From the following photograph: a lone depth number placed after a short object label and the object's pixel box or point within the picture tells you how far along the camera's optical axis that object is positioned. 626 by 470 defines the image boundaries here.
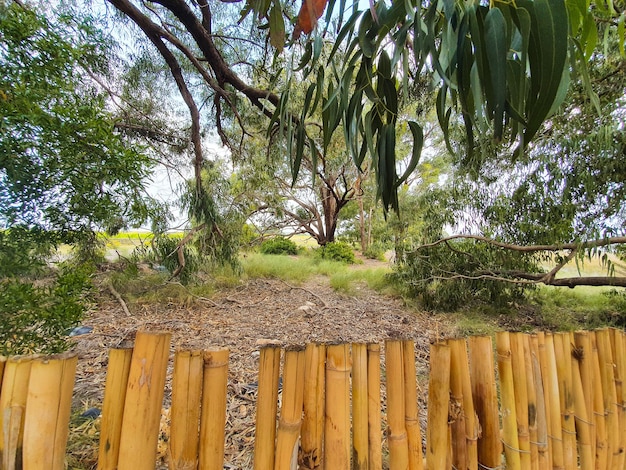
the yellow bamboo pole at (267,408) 0.61
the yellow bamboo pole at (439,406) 0.66
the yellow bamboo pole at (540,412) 0.79
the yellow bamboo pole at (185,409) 0.55
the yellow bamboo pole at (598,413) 0.94
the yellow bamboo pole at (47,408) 0.45
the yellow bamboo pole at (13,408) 0.46
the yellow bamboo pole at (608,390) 0.97
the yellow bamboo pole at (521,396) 0.76
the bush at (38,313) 0.91
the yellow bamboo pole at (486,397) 0.71
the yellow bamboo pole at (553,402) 0.83
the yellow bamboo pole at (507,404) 0.75
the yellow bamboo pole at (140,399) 0.52
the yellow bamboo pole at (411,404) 0.66
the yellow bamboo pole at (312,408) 0.62
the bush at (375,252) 7.56
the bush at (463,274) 2.84
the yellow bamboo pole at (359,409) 0.65
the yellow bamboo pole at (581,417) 0.89
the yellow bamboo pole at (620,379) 0.99
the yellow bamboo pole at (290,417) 0.60
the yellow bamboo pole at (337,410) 0.63
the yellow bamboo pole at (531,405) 0.78
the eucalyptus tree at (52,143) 0.97
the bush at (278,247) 8.15
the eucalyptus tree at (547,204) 1.92
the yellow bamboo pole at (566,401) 0.86
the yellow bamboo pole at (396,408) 0.65
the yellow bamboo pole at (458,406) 0.69
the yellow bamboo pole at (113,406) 0.51
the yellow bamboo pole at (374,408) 0.66
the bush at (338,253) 6.73
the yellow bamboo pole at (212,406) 0.57
